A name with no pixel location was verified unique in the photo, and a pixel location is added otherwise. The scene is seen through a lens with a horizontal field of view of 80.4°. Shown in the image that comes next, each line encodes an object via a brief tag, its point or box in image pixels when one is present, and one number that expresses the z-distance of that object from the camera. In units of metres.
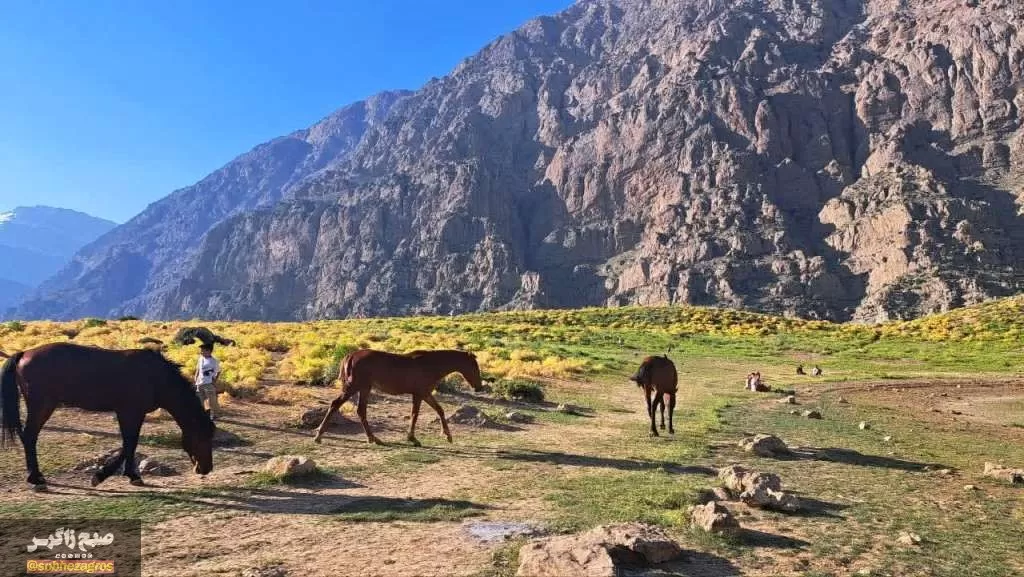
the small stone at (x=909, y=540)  7.31
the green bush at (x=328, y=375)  20.84
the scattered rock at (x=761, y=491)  8.55
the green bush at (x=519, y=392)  21.11
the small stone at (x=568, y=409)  19.10
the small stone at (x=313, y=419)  14.62
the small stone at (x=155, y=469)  9.91
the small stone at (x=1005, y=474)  10.65
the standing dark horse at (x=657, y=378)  15.50
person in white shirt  13.43
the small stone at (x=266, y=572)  5.78
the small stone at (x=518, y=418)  16.70
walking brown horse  12.56
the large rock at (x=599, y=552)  5.70
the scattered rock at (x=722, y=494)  9.10
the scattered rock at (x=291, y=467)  9.66
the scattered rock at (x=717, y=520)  7.28
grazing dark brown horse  8.35
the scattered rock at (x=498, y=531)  7.14
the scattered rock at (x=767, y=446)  13.05
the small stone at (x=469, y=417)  15.87
